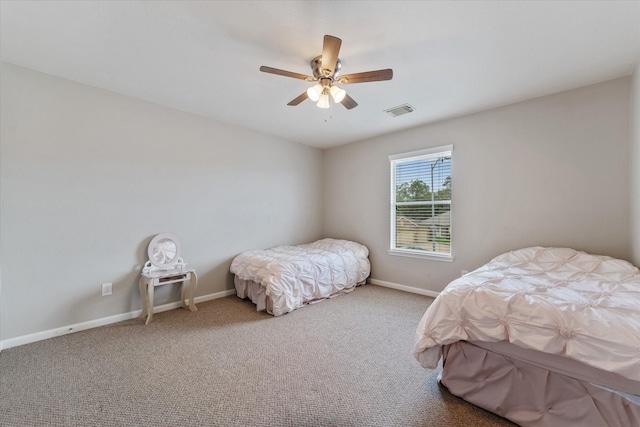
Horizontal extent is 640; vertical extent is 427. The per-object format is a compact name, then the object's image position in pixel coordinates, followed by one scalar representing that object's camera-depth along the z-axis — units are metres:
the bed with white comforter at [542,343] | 1.25
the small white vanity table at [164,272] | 2.86
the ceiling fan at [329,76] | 1.80
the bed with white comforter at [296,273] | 3.11
